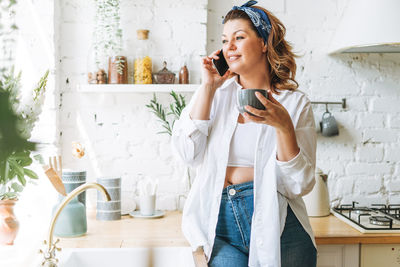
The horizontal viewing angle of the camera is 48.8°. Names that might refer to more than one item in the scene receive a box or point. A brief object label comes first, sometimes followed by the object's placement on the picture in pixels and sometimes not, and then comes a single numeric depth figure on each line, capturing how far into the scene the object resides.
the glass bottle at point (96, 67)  2.24
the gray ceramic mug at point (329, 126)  2.38
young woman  1.53
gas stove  1.95
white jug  2.23
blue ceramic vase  1.84
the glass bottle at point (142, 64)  2.24
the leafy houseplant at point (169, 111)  2.20
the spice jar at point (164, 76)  2.24
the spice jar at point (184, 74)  2.28
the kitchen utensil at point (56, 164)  2.05
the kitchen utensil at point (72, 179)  2.01
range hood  2.05
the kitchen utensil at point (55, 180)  1.75
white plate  2.17
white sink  1.67
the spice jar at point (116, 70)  2.23
